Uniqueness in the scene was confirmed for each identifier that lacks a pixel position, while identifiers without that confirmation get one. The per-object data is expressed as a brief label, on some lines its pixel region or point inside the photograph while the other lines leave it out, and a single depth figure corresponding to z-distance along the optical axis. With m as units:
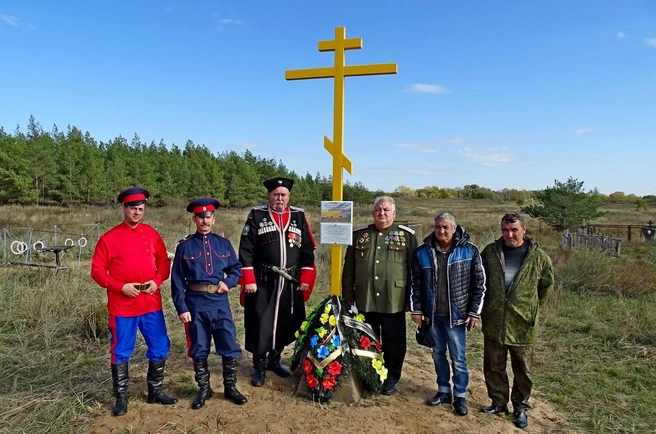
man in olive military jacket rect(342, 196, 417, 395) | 3.68
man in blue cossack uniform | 3.49
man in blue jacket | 3.46
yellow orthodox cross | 3.97
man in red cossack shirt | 3.34
